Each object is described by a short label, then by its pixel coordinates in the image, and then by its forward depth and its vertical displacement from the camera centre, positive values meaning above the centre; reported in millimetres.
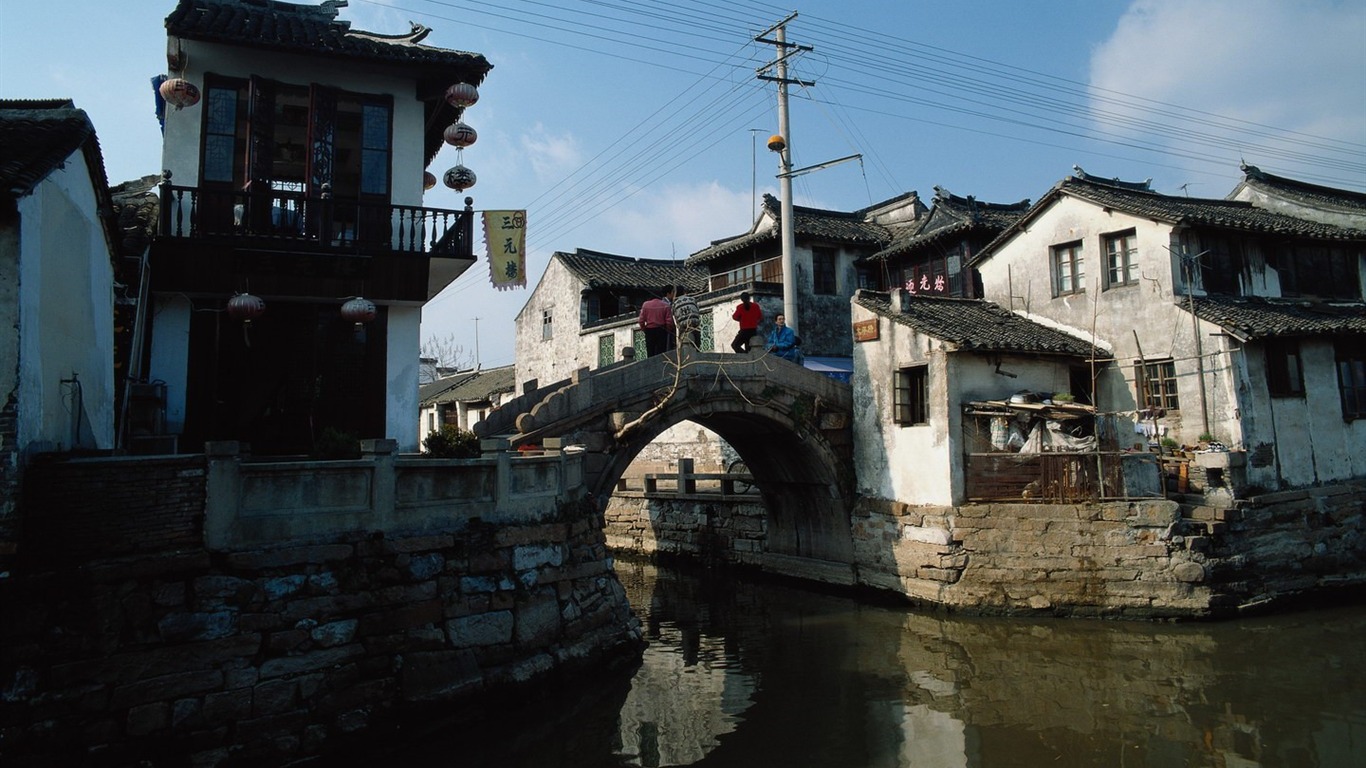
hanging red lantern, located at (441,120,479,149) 11602 +4973
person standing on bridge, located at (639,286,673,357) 15523 +2985
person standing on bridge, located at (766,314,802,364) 17406 +2894
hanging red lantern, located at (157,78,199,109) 10188 +5012
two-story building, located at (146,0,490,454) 10820 +3450
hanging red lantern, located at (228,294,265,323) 10391 +2309
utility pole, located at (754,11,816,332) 19984 +7520
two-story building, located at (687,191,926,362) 23469 +6432
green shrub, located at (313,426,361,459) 8828 +437
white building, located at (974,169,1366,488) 14781 +3076
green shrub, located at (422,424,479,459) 9875 +487
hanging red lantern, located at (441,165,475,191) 12117 +4553
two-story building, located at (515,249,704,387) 27656 +6320
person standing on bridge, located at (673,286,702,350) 14906 +3014
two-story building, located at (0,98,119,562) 6492 +1862
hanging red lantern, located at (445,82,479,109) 11547 +5527
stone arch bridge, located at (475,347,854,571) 13570 +1018
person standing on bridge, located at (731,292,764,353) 15875 +3131
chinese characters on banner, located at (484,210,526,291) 11820 +3427
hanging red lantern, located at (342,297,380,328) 11031 +2380
